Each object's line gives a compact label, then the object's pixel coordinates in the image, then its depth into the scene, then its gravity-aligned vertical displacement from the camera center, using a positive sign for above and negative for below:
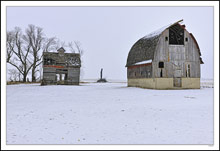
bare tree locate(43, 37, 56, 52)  45.41 +7.68
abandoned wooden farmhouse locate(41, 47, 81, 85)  32.97 +1.36
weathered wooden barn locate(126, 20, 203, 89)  23.09 +1.98
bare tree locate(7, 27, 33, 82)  41.12 +5.05
